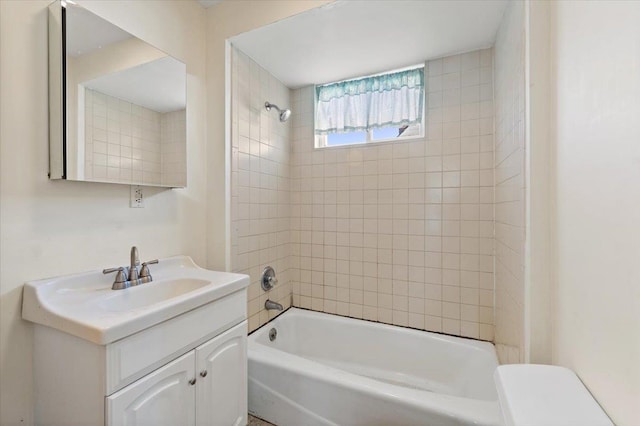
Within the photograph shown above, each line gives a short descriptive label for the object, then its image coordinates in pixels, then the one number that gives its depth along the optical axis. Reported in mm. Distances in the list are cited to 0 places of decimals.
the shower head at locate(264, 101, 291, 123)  2058
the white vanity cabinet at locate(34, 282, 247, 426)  835
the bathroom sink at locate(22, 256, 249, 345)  835
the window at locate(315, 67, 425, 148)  2068
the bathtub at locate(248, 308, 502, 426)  1204
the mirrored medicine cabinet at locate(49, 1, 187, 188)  1082
